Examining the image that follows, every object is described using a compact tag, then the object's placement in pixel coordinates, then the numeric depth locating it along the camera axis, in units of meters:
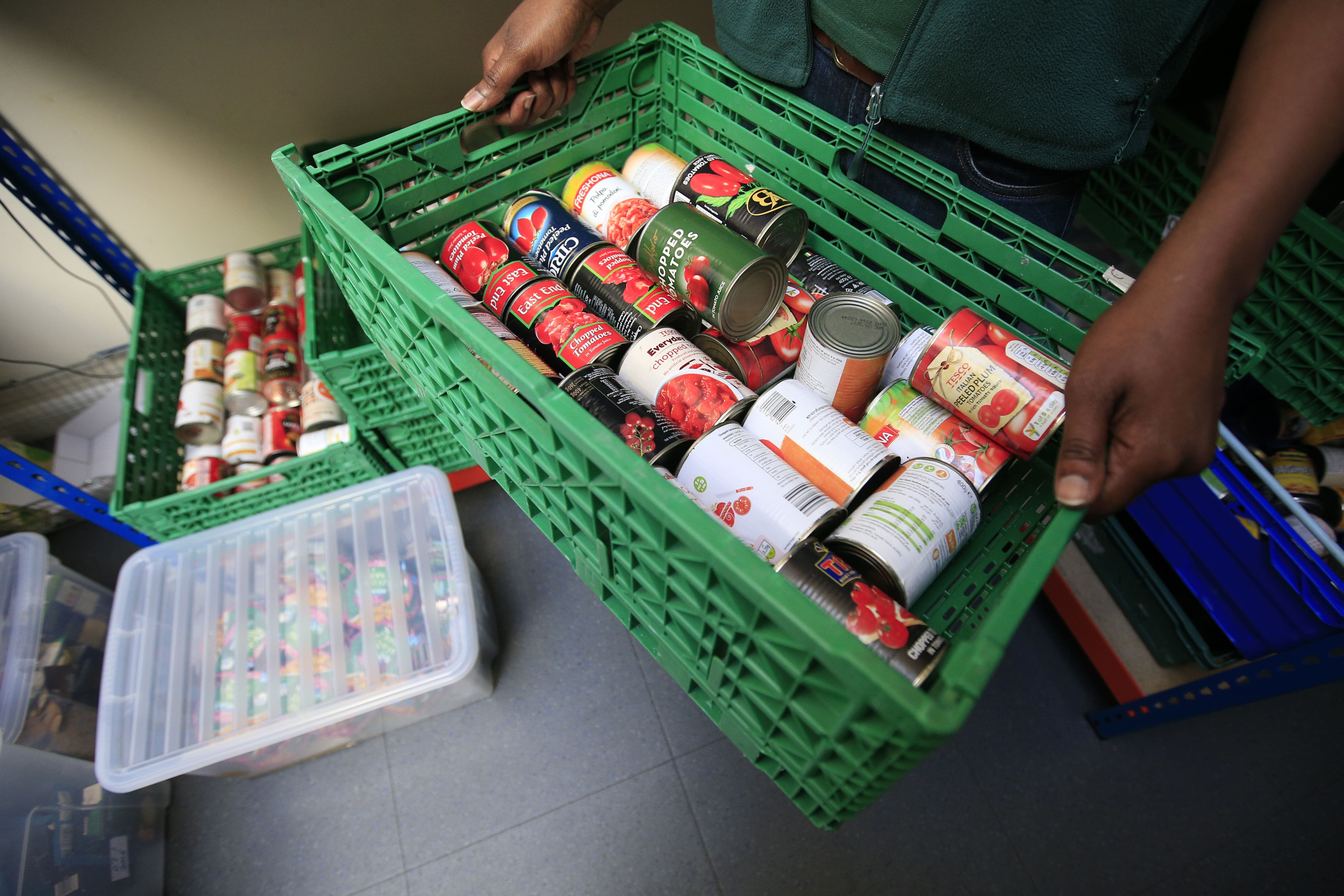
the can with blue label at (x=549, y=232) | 1.04
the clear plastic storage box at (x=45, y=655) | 1.10
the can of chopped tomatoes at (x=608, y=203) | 1.09
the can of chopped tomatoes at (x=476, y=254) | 1.03
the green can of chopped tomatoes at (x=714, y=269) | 0.93
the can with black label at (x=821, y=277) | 1.04
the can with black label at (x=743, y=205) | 1.02
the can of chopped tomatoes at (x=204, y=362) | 1.51
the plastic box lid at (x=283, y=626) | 1.10
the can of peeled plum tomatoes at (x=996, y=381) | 0.83
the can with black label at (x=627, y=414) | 0.80
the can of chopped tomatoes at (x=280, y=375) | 1.53
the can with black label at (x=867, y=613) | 0.66
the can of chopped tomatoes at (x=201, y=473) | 1.38
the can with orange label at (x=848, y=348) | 0.88
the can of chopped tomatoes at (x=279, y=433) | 1.44
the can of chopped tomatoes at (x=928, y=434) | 0.87
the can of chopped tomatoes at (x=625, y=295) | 0.97
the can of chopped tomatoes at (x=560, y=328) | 0.92
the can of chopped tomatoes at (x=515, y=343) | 0.85
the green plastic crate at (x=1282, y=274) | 0.94
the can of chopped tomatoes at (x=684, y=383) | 0.87
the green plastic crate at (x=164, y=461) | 1.31
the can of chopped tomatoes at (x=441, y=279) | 0.94
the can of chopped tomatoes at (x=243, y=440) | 1.43
